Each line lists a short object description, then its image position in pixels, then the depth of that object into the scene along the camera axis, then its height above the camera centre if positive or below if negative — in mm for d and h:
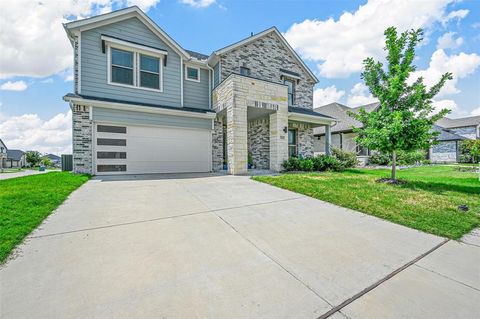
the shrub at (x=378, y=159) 16378 -81
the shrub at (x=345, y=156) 13708 +140
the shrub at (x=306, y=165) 10359 -330
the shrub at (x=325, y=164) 10984 -298
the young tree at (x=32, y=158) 39250 +242
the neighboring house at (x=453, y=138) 22828 +2076
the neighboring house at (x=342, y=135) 18266 +2123
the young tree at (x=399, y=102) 6570 +1825
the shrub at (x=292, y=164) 10300 -283
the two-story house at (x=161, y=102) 8781 +2603
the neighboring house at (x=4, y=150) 39438 +1966
